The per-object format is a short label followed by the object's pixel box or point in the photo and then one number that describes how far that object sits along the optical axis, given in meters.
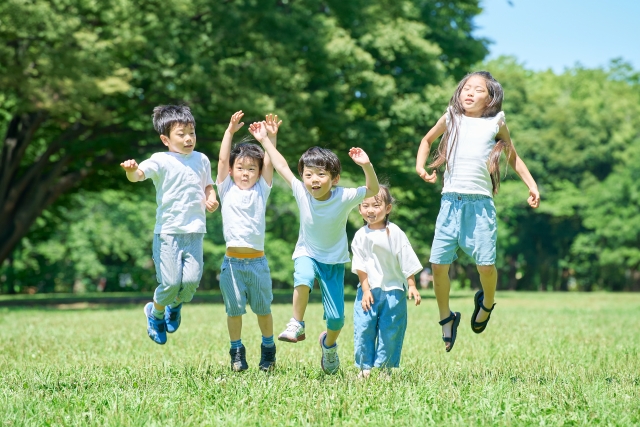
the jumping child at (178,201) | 6.56
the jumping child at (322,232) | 6.09
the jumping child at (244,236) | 6.41
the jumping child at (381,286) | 6.36
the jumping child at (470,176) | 6.22
